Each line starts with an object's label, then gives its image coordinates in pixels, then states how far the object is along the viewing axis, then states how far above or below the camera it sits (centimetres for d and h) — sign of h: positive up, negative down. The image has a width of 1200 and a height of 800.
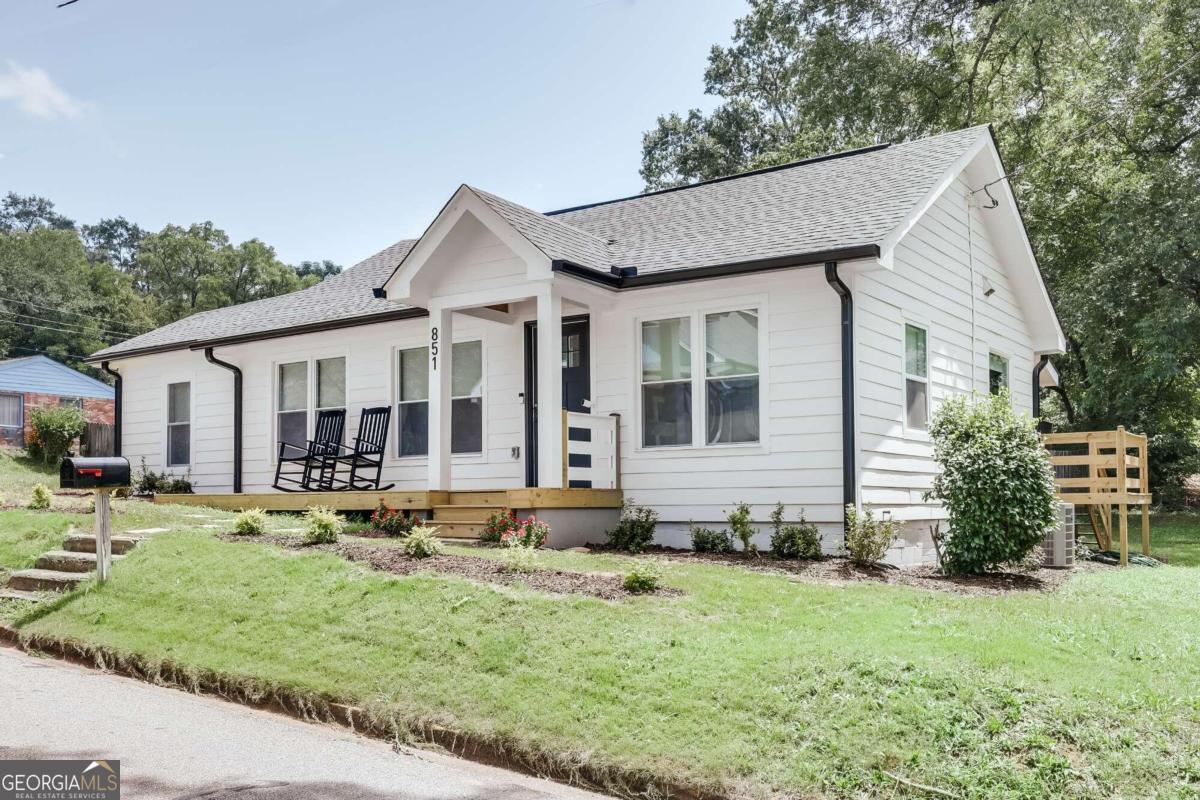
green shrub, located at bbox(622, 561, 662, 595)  709 -98
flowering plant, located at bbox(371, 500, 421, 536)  1016 -80
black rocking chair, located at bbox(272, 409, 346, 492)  1334 -13
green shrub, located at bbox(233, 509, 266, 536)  961 -77
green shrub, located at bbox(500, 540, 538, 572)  769 -91
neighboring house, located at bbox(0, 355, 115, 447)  3206 +193
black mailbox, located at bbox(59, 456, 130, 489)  762 -21
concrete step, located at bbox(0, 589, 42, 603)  823 -126
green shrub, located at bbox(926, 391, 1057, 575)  902 -42
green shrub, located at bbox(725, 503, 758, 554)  981 -81
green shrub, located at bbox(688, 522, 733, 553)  1030 -101
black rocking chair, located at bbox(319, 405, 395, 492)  1321 -14
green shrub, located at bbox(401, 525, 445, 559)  818 -82
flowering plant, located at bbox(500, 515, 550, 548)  955 -85
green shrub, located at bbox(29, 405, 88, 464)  2541 +41
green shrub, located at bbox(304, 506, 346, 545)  904 -76
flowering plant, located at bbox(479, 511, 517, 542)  986 -80
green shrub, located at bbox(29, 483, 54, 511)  1160 -61
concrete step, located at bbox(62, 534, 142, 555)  906 -91
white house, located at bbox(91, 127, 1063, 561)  1020 +134
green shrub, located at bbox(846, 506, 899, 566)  905 -88
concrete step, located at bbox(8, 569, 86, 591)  833 -115
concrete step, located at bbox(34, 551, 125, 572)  869 -103
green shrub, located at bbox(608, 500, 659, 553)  1042 -93
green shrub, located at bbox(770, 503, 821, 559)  969 -95
